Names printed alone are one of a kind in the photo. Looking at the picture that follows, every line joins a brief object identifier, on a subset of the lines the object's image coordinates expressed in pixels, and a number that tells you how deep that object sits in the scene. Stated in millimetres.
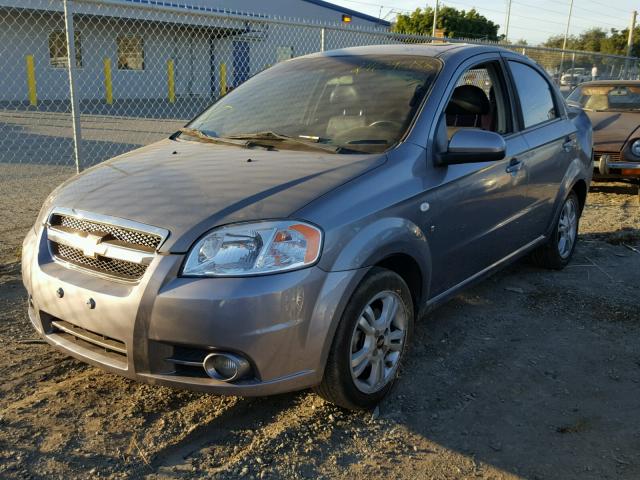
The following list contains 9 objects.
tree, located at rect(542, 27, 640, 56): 56178
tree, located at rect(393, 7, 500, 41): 50469
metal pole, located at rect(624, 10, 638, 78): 18000
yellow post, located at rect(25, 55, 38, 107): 17891
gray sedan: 2549
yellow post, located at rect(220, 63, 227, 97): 20738
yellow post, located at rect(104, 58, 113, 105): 18900
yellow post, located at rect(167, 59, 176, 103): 21092
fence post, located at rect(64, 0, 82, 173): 5266
